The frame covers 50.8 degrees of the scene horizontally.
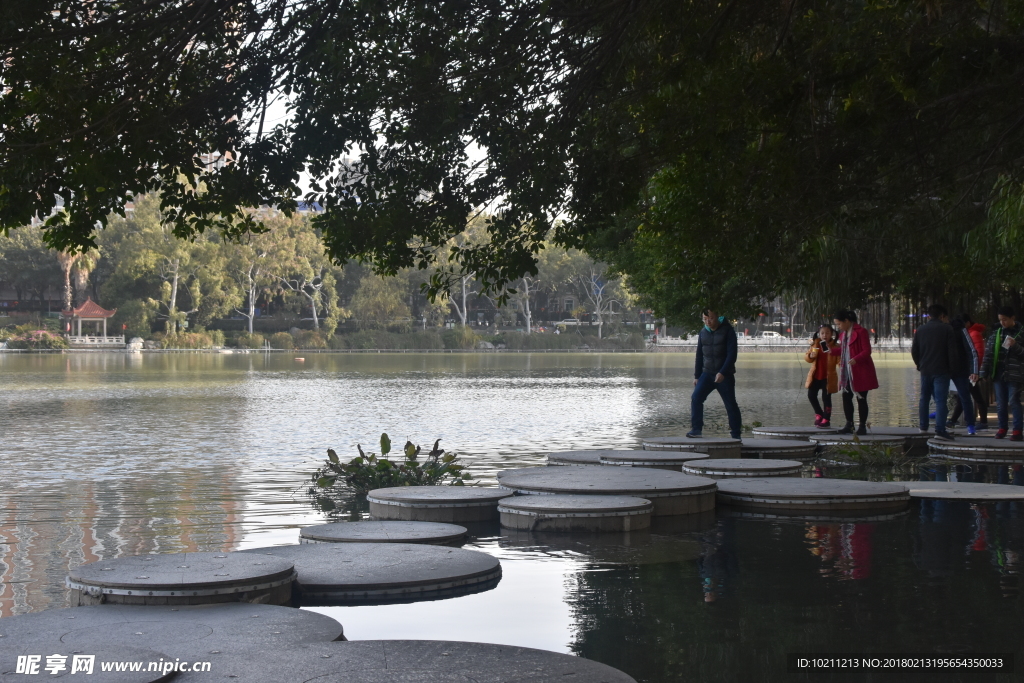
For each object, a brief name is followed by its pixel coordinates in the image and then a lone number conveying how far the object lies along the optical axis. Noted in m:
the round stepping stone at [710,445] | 12.01
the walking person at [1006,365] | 12.59
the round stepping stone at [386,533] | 6.97
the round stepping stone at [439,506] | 8.28
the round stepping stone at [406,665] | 4.06
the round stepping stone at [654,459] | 10.66
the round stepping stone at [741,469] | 9.95
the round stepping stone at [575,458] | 11.16
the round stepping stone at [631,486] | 8.39
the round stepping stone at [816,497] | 8.41
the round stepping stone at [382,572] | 5.66
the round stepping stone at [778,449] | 12.40
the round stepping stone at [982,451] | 11.94
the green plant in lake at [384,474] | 10.24
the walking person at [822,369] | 15.64
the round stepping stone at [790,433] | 13.95
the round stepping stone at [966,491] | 8.90
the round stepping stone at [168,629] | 4.38
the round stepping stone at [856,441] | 12.57
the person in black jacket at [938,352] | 13.23
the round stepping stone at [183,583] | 5.19
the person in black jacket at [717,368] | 12.91
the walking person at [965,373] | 13.48
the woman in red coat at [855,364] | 13.40
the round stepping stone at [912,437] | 13.60
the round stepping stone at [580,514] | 7.66
